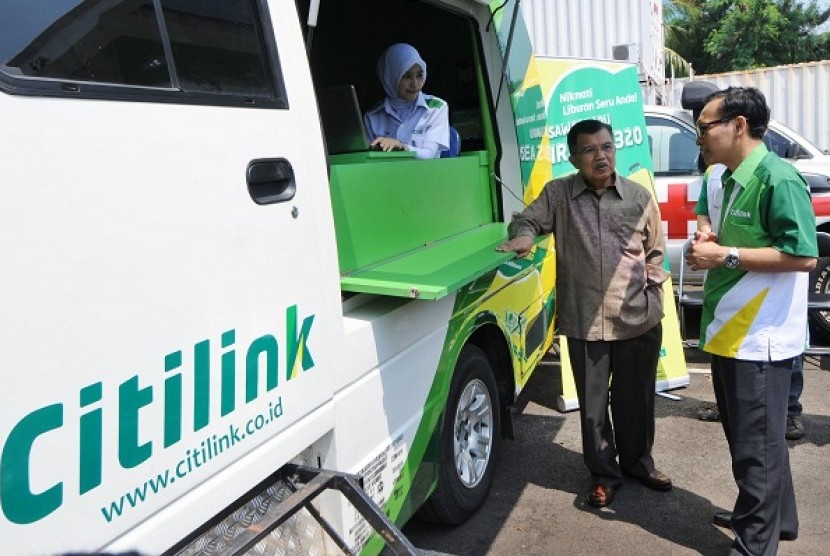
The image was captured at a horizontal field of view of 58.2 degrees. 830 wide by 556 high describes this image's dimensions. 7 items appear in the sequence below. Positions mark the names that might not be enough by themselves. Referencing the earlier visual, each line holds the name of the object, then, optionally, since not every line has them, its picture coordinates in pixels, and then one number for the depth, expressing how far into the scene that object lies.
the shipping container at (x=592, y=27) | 7.45
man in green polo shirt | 2.57
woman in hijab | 3.68
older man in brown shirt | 3.32
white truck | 1.27
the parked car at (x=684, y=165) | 6.29
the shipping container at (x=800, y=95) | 9.84
